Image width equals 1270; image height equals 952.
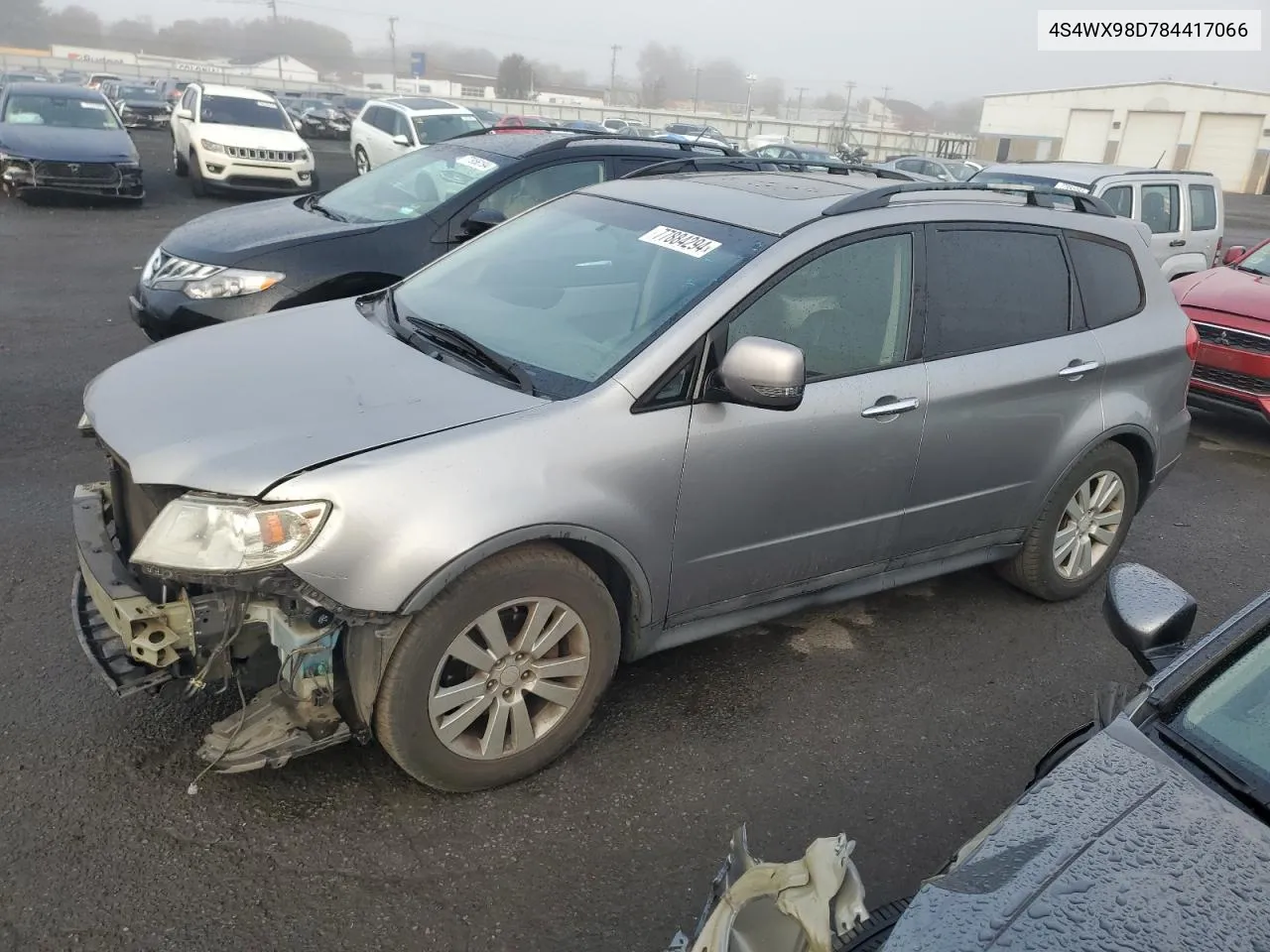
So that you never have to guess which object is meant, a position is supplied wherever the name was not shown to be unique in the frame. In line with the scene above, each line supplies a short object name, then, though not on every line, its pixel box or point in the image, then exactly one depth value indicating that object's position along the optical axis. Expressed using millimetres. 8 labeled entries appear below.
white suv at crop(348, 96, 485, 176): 16750
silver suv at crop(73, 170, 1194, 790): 2680
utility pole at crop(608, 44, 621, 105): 106525
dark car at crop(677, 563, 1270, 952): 1537
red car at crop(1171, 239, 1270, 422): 7219
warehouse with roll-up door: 47688
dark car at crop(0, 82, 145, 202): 13000
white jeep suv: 15250
